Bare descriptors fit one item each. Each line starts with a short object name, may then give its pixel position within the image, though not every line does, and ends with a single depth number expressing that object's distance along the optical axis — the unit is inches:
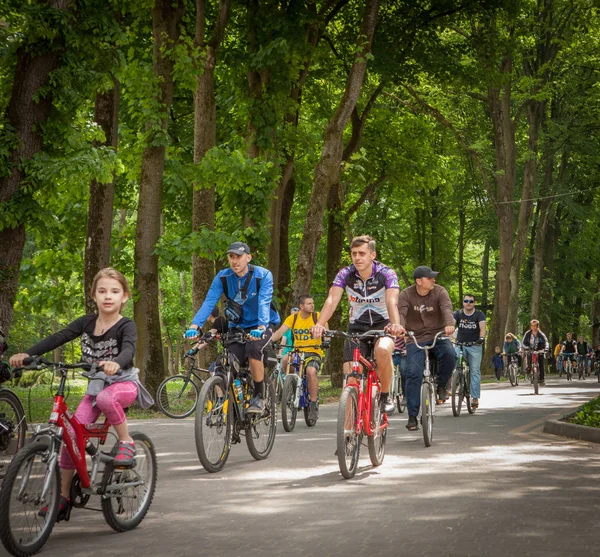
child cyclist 262.4
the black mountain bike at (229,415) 382.6
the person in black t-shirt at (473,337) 698.9
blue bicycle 557.9
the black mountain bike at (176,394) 738.8
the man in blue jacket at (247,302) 418.3
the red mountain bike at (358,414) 360.2
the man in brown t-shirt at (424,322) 511.5
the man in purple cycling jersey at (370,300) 403.6
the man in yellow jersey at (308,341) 586.6
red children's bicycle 234.7
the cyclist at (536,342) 1135.0
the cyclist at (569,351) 1681.8
